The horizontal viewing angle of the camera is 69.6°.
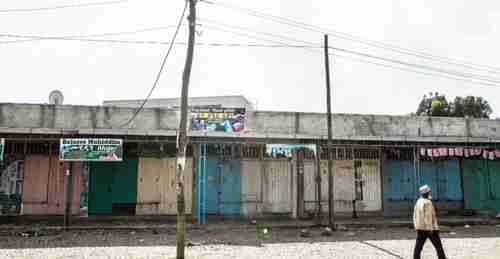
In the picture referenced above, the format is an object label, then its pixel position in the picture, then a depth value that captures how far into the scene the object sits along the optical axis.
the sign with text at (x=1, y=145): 10.82
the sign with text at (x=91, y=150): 11.06
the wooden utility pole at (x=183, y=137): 7.50
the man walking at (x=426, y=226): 6.81
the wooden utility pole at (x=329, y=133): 11.49
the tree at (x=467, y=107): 34.37
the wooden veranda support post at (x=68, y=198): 11.14
